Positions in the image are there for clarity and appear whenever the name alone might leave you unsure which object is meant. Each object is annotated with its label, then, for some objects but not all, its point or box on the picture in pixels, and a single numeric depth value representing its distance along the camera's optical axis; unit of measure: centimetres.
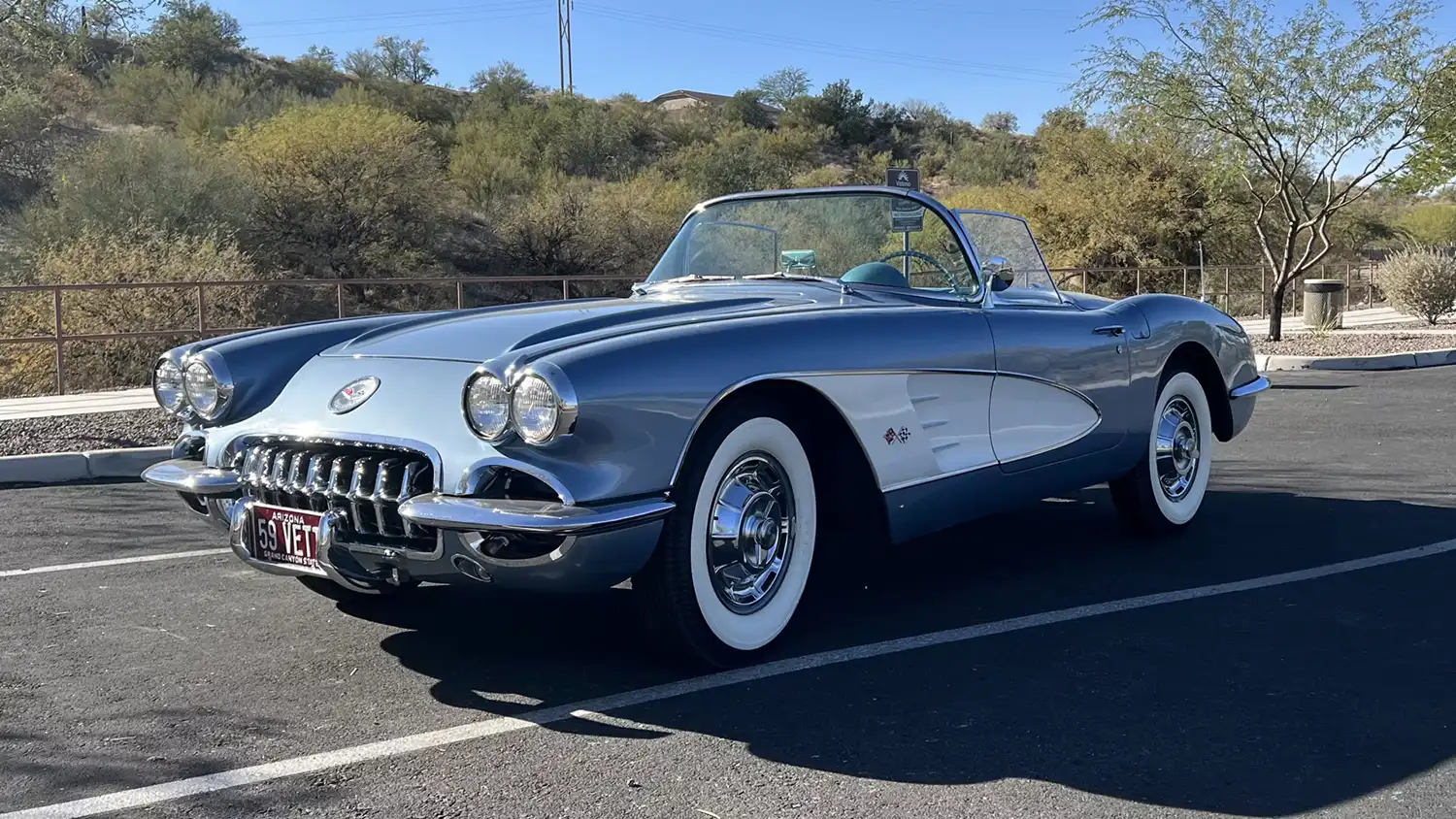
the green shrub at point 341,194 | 2347
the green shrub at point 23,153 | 2817
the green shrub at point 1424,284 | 2261
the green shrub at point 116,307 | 1442
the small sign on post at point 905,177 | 1207
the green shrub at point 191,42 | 4119
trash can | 2114
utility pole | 6017
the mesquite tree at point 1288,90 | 1719
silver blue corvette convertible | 341
